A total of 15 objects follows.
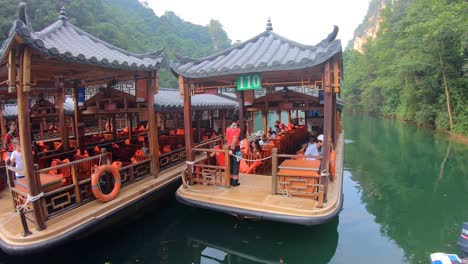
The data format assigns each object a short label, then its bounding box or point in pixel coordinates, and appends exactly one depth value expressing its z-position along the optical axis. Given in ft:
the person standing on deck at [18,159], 18.37
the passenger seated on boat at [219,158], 25.15
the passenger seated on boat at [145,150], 29.13
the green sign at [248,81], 21.07
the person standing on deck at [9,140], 28.33
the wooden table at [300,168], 19.83
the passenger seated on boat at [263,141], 31.75
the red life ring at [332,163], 24.32
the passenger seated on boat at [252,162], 27.25
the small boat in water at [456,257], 14.49
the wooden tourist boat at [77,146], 15.66
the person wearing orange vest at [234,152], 22.76
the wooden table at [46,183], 17.69
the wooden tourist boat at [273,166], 18.21
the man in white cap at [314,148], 25.80
